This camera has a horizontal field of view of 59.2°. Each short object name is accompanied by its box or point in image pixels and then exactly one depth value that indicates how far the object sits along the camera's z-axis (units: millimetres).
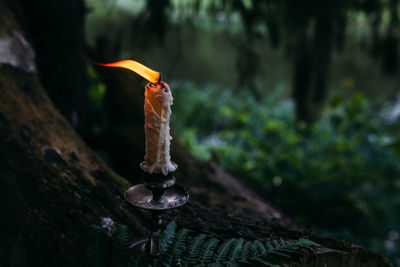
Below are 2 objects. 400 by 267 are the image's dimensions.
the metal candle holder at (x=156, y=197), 1049
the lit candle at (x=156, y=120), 991
